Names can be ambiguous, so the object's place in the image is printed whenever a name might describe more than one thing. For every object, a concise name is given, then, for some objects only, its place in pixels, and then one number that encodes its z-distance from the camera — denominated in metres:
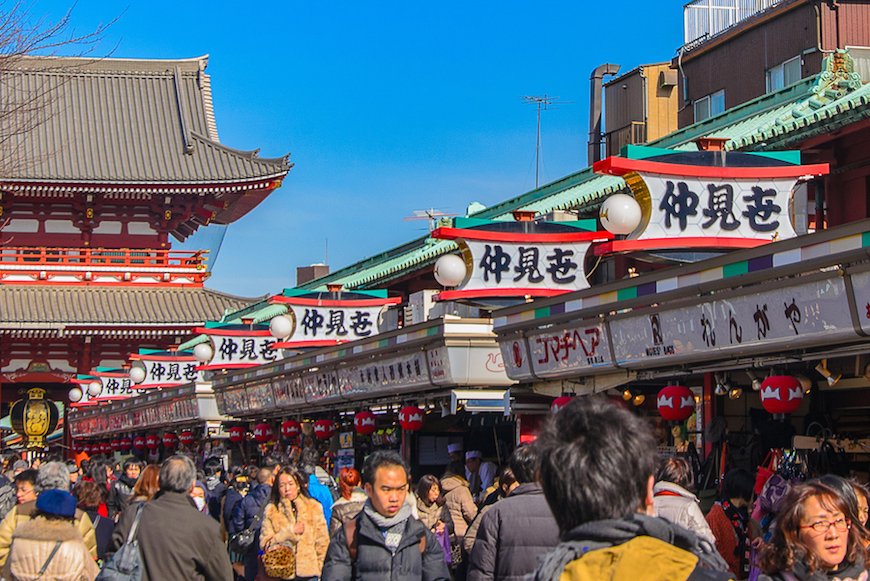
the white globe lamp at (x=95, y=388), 34.28
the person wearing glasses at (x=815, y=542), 4.90
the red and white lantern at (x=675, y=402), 12.32
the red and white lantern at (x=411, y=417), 17.75
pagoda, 35.12
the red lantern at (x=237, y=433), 27.39
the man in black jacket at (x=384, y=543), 6.62
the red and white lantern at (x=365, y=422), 20.16
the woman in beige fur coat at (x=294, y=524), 9.81
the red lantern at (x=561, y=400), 13.22
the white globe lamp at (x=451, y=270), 14.13
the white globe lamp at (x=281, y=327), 21.47
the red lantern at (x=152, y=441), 34.00
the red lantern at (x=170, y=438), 33.00
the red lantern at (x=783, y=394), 10.66
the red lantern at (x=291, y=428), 23.70
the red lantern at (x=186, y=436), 31.14
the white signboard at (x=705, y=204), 11.41
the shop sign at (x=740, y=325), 9.16
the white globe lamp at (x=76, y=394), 36.09
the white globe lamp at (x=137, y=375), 31.34
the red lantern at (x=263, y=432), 25.61
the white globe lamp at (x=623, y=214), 11.37
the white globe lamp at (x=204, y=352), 26.31
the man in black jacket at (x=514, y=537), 6.00
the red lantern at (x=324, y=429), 22.09
